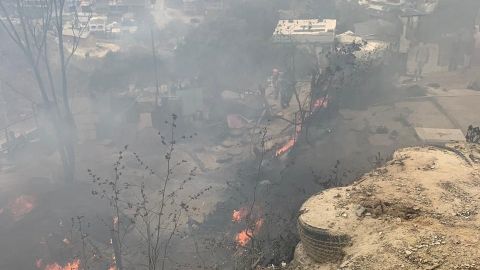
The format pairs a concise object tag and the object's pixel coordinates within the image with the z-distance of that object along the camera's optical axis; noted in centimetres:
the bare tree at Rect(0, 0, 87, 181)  2200
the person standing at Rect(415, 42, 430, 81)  3256
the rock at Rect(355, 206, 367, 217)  964
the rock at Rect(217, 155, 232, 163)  2622
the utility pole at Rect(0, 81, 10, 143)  3453
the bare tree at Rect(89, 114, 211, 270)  1805
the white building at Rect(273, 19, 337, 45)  3391
